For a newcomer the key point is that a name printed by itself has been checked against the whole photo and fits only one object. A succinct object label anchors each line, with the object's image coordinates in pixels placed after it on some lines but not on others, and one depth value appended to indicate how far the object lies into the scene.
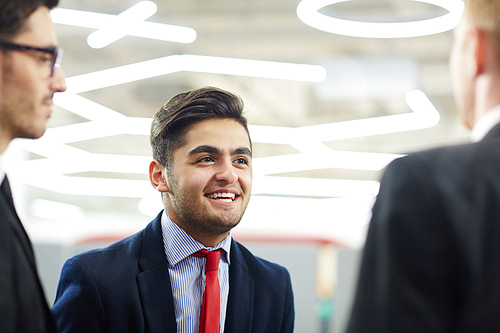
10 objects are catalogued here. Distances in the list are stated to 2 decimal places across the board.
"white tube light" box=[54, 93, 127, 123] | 6.11
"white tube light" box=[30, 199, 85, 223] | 13.29
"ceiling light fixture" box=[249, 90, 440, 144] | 6.53
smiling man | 1.83
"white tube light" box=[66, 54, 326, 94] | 5.46
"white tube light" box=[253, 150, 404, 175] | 8.08
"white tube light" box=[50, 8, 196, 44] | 4.67
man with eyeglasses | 1.12
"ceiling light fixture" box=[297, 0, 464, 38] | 4.54
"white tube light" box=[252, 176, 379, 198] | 9.24
